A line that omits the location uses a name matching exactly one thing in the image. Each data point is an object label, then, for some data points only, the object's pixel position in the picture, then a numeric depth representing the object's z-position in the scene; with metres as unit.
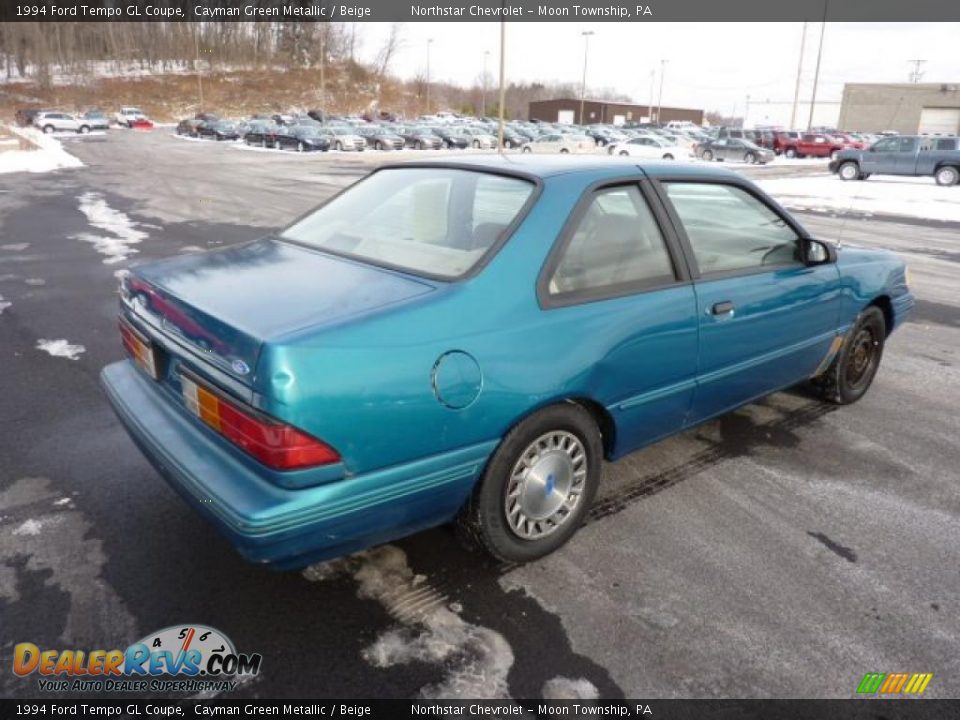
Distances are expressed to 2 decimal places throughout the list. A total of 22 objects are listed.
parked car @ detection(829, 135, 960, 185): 24.52
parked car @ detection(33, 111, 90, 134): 50.69
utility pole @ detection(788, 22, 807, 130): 51.16
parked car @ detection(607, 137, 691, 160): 32.94
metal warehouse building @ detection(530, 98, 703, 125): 91.88
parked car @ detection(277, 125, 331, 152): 38.88
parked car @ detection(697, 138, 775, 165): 36.34
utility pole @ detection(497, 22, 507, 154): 26.65
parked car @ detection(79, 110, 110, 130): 54.31
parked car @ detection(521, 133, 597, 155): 38.75
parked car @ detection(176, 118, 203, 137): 52.28
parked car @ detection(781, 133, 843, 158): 43.00
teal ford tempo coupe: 2.14
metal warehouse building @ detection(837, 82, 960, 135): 70.81
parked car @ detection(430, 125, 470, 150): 44.51
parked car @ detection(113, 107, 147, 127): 63.59
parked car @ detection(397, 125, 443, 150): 43.47
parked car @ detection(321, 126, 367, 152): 40.56
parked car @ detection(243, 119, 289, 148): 41.50
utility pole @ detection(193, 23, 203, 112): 94.62
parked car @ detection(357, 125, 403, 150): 41.94
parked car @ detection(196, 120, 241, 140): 48.75
